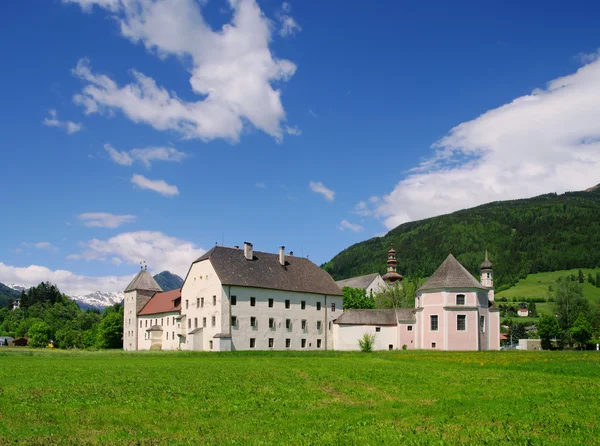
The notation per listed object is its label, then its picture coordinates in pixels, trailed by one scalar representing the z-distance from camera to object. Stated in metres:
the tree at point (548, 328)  100.88
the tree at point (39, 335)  127.56
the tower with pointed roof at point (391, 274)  119.89
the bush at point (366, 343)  66.81
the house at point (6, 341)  149.91
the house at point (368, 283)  114.06
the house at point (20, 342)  150.38
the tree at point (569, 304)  100.88
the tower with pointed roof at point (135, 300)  93.00
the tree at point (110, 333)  102.44
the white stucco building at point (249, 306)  68.94
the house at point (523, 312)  174.38
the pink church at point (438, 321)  68.88
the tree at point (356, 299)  94.88
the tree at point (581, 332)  93.31
